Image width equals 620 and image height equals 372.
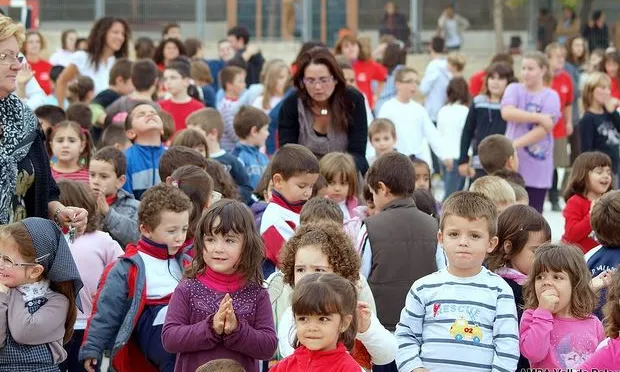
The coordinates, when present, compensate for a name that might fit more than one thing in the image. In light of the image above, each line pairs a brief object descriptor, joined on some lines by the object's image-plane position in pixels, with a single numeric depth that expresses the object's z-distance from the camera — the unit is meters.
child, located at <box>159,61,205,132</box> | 21.38
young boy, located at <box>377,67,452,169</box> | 22.31
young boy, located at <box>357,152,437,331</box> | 12.29
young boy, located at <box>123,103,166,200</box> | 16.07
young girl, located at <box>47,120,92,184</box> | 15.68
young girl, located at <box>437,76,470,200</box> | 25.49
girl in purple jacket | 10.08
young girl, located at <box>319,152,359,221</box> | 14.46
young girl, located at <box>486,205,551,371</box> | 11.73
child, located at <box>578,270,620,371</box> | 9.88
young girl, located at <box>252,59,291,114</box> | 24.95
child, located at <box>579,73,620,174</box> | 23.71
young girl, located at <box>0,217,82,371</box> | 10.30
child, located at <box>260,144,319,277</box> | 12.79
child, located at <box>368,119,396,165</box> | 19.11
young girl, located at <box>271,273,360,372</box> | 8.95
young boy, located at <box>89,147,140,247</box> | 14.07
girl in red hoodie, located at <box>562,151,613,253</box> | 15.22
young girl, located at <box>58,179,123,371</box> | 12.65
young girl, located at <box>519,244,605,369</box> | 10.57
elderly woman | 10.71
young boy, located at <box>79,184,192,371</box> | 11.23
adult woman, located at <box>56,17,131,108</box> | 22.93
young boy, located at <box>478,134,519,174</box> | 17.28
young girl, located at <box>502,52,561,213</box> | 20.50
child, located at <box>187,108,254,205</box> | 17.33
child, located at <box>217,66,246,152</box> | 25.20
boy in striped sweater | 10.08
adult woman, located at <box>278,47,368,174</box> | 15.95
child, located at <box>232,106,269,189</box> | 18.87
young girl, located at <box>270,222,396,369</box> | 10.04
